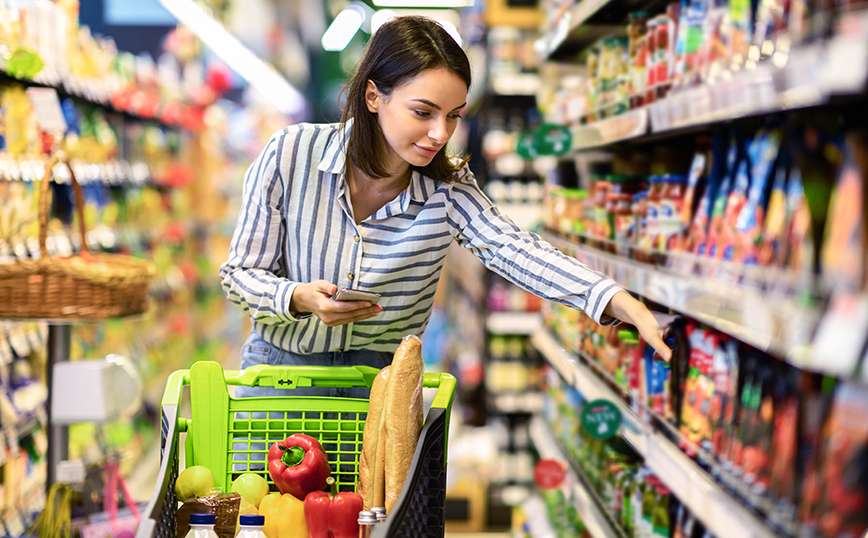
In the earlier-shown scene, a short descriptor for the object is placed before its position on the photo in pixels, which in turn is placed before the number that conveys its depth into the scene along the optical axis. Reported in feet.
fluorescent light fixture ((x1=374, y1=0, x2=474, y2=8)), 28.66
